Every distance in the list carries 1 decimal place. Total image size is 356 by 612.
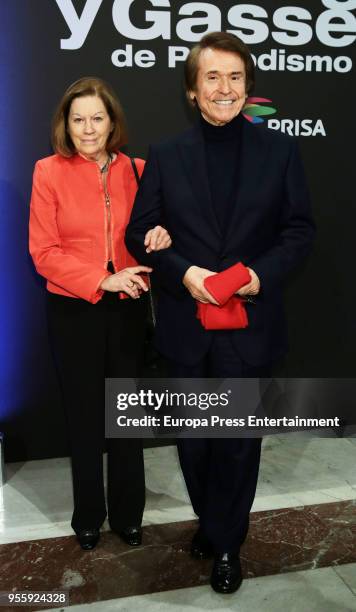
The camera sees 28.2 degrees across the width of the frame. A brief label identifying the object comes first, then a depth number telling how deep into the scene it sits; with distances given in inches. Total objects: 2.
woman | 95.3
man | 86.4
